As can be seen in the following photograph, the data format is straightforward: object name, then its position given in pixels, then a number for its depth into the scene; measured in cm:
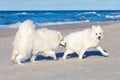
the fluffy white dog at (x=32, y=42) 1206
